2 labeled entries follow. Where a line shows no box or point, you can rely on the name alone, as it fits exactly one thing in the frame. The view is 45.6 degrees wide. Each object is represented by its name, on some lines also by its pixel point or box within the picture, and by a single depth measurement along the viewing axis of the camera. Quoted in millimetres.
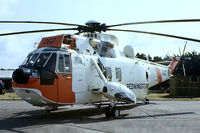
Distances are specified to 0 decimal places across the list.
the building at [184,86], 28338
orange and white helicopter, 9656
